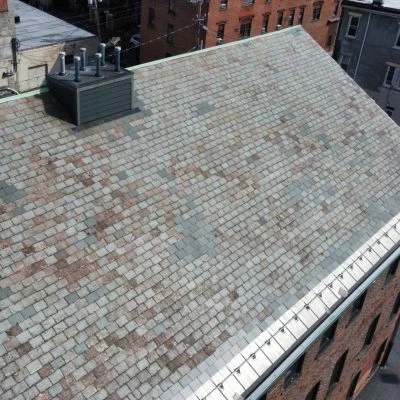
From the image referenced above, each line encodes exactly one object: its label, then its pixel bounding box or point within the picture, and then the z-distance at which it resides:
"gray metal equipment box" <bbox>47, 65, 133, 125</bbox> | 15.66
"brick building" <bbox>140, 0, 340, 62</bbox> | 48.22
